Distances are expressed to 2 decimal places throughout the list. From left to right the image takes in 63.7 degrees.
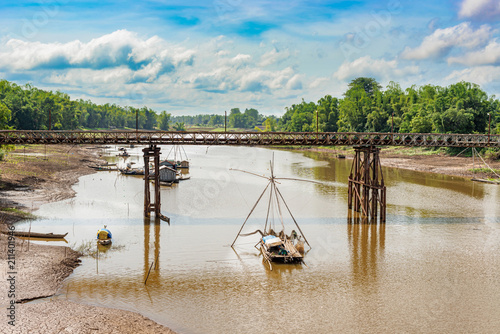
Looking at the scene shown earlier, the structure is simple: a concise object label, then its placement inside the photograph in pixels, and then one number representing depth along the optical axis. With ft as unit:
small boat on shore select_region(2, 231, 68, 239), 109.29
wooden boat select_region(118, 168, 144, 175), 261.03
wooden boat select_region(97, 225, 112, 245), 109.91
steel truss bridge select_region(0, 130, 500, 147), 136.46
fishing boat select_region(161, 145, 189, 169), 240.53
